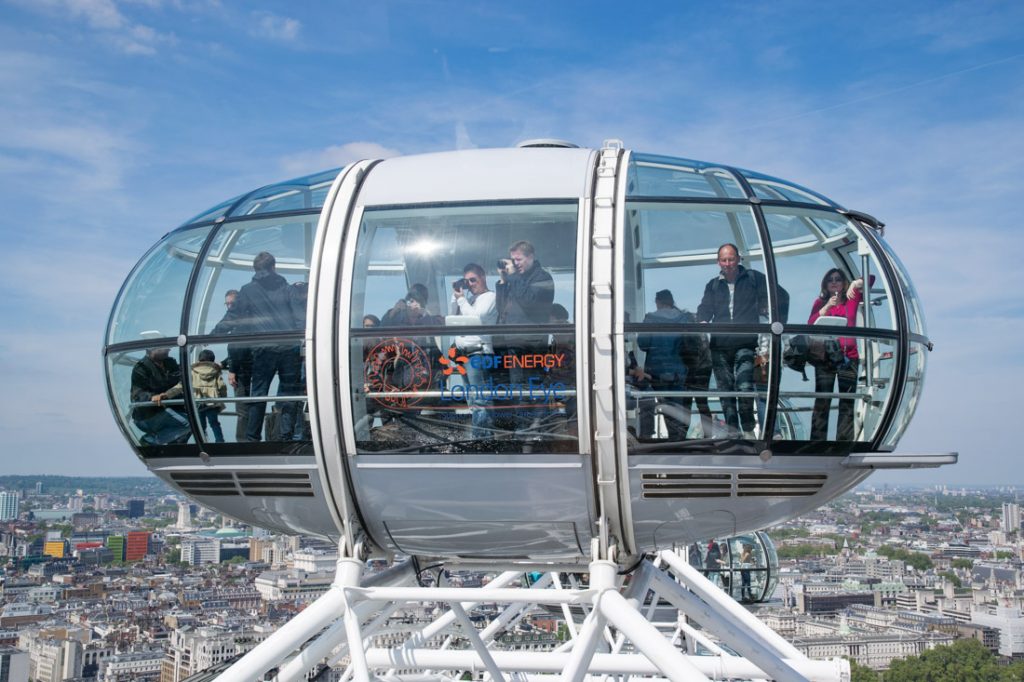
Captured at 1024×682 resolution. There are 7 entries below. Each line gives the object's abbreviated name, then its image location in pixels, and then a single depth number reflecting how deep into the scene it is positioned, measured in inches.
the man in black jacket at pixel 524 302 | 346.0
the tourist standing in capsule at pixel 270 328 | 360.8
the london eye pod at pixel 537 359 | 345.7
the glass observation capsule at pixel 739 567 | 1042.1
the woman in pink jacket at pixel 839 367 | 354.0
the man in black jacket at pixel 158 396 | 378.3
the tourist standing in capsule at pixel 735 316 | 346.0
